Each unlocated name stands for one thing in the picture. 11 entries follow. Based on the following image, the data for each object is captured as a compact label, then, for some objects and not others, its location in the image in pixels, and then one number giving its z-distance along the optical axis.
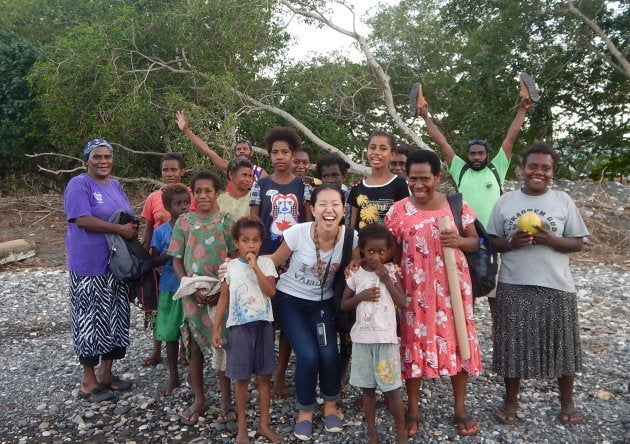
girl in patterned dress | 3.68
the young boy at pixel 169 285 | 4.03
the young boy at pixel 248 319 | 3.40
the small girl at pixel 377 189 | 3.84
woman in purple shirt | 4.05
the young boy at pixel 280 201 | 4.00
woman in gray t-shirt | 3.41
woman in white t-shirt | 3.51
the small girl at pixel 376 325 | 3.22
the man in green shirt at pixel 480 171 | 4.80
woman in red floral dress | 3.33
